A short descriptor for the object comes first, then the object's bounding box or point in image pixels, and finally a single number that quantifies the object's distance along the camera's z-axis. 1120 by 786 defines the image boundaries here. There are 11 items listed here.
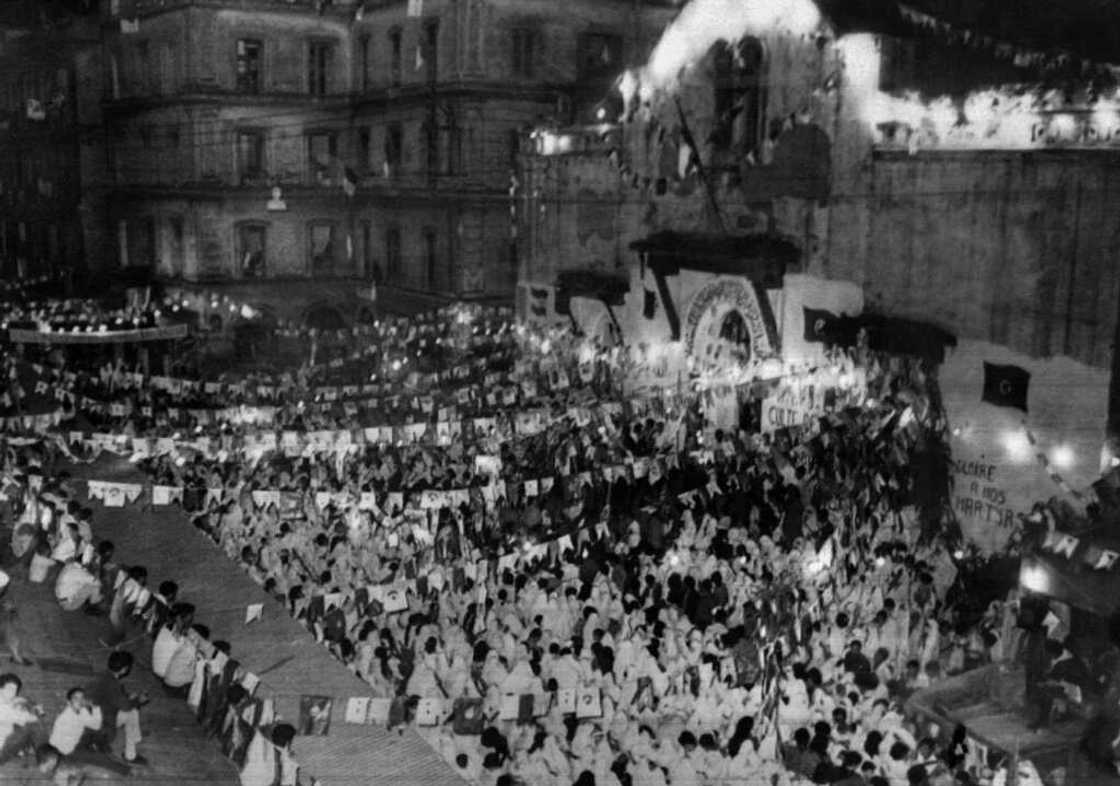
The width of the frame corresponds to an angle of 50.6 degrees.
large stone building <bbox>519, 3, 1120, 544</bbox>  18.55
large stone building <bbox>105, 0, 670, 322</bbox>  36.97
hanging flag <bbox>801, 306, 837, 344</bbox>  23.23
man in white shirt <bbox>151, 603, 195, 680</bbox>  12.76
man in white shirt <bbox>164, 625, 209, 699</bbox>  12.67
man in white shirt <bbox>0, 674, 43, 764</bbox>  10.86
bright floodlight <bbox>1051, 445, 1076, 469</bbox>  18.56
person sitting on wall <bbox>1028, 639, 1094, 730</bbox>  11.72
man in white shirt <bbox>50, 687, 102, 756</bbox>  10.90
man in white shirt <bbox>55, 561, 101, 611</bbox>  14.78
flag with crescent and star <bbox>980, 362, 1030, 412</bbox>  19.27
